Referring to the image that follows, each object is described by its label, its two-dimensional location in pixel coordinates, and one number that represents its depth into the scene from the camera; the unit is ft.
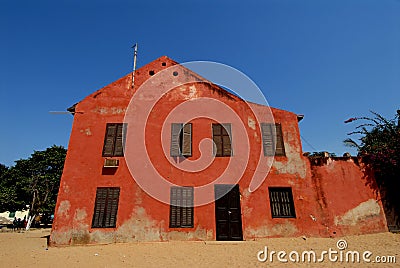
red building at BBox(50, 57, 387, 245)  34.78
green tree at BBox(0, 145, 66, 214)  84.12
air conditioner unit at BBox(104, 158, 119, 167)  36.58
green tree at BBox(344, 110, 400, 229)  37.73
